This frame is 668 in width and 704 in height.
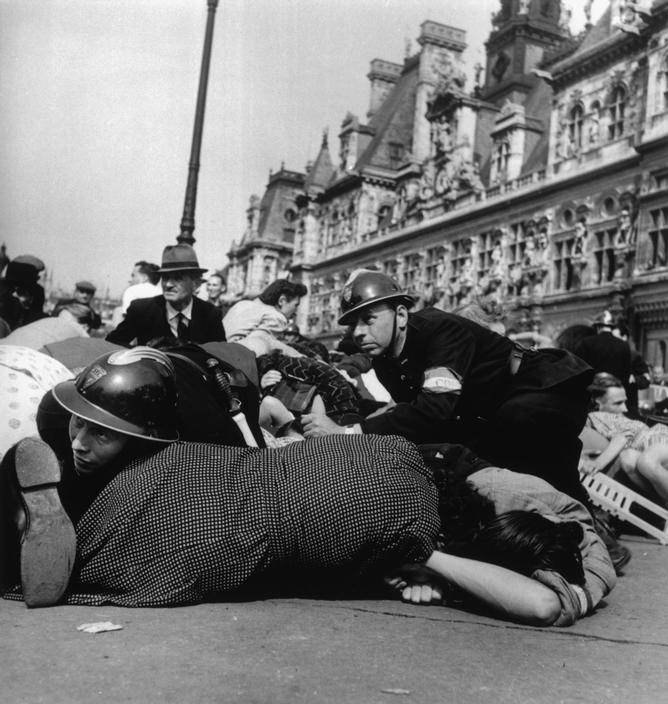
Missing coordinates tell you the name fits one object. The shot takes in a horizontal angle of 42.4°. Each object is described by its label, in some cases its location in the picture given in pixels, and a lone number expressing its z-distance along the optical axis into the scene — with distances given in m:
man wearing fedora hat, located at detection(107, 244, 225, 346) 6.86
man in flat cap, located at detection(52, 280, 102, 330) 11.01
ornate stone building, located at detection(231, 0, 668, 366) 23.92
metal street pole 11.90
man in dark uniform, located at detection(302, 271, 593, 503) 4.36
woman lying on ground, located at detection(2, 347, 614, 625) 3.33
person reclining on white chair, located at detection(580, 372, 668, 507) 6.60
